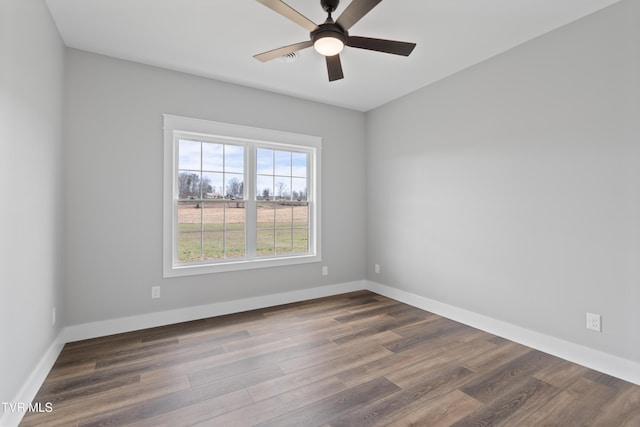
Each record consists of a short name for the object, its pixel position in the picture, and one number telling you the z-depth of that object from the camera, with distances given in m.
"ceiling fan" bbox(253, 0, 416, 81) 1.91
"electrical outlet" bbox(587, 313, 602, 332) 2.42
